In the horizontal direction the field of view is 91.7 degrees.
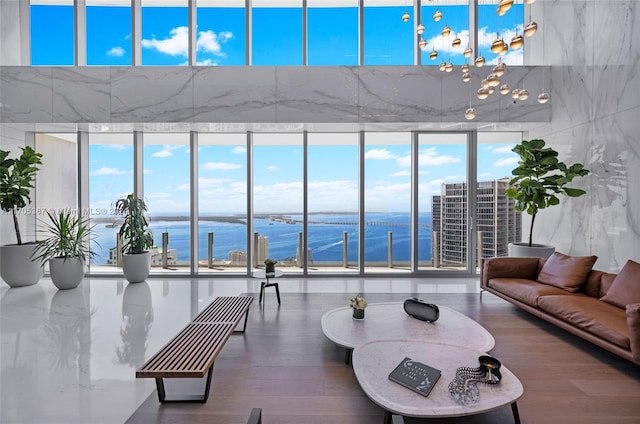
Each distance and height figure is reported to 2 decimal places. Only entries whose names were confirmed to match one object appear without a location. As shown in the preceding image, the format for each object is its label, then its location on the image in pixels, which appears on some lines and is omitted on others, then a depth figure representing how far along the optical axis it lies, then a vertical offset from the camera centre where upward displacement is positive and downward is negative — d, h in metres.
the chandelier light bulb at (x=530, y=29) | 2.50 +1.47
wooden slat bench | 1.94 -0.99
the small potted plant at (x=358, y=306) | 3.13 -0.97
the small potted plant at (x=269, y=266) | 4.18 -0.74
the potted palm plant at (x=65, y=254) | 4.95 -0.69
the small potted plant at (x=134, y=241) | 5.37 -0.52
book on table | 1.84 -1.03
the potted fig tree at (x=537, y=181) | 4.50 +0.42
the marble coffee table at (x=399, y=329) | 2.68 -1.11
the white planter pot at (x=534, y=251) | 4.72 -0.63
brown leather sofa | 2.59 -0.94
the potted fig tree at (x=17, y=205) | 4.97 +0.11
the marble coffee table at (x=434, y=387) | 1.68 -1.06
